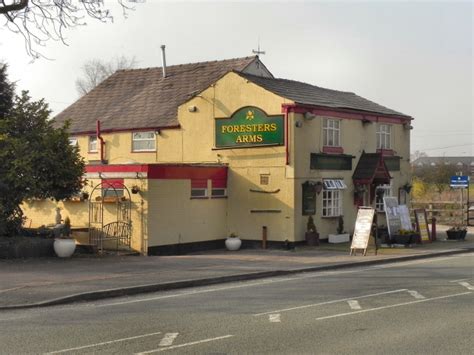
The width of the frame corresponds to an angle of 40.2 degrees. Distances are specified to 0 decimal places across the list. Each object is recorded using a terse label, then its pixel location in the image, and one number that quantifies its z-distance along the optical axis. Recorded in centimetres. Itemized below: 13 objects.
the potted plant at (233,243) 2298
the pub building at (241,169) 2145
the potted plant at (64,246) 1906
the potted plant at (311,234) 2305
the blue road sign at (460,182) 2973
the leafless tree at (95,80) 6569
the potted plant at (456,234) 2619
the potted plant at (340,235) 2436
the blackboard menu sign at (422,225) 2525
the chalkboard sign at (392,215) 2389
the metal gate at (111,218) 2116
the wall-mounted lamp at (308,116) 2306
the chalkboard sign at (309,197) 2309
